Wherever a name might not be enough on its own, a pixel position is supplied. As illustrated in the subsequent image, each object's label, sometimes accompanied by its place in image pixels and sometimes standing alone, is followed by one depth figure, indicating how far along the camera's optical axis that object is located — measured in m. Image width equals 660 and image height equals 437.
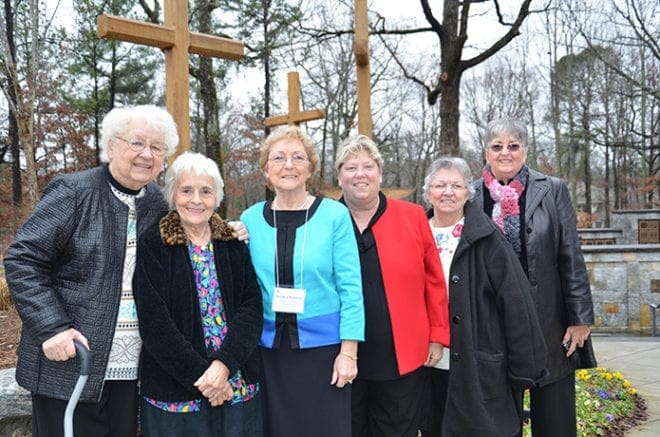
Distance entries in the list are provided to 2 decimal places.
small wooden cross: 5.43
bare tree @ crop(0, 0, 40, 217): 8.27
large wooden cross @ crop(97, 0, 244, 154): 3.12
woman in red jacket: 2.46
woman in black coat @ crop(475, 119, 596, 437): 2.68
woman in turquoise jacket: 2.28
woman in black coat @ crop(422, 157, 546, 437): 2.45
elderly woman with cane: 1.95
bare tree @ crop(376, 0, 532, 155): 8.12
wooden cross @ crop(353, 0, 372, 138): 4.14
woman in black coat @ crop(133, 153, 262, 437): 2.01
